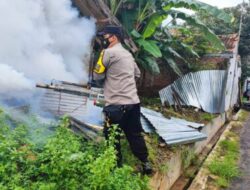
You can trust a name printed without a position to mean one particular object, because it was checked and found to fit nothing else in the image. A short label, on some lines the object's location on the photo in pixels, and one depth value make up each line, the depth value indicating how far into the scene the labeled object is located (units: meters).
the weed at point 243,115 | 15.29
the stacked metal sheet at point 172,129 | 5.64
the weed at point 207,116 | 9.00
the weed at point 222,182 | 5.93
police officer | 3.99
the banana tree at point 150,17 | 8.17
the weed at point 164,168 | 4.72
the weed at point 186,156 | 6.11
